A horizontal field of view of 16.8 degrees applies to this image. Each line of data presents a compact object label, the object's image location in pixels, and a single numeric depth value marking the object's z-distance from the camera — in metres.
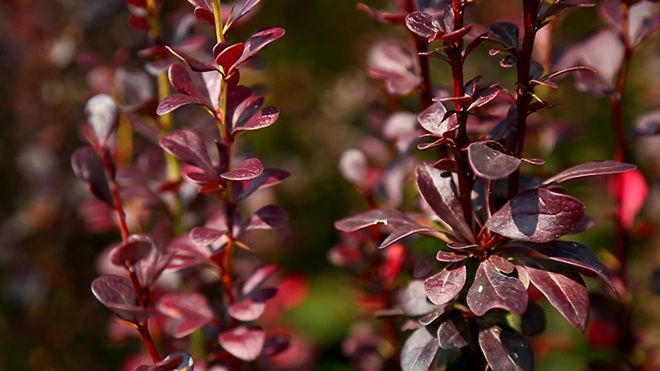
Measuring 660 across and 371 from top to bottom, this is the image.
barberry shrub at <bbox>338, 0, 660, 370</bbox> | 0.64
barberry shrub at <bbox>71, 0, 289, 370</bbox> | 0.65
